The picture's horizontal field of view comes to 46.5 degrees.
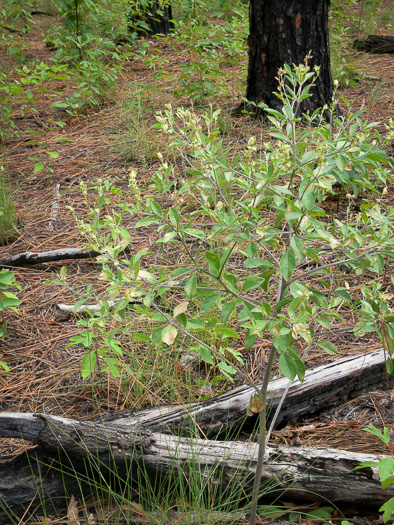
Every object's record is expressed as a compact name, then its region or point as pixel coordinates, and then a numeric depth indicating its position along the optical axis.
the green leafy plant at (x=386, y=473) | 1.30
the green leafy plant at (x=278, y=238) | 1.19
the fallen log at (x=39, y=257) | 2.83
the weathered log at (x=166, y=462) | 1.54
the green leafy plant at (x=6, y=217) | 3.04
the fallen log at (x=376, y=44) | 5.81
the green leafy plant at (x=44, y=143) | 3.45
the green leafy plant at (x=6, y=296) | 2.01
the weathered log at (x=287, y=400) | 1.77
